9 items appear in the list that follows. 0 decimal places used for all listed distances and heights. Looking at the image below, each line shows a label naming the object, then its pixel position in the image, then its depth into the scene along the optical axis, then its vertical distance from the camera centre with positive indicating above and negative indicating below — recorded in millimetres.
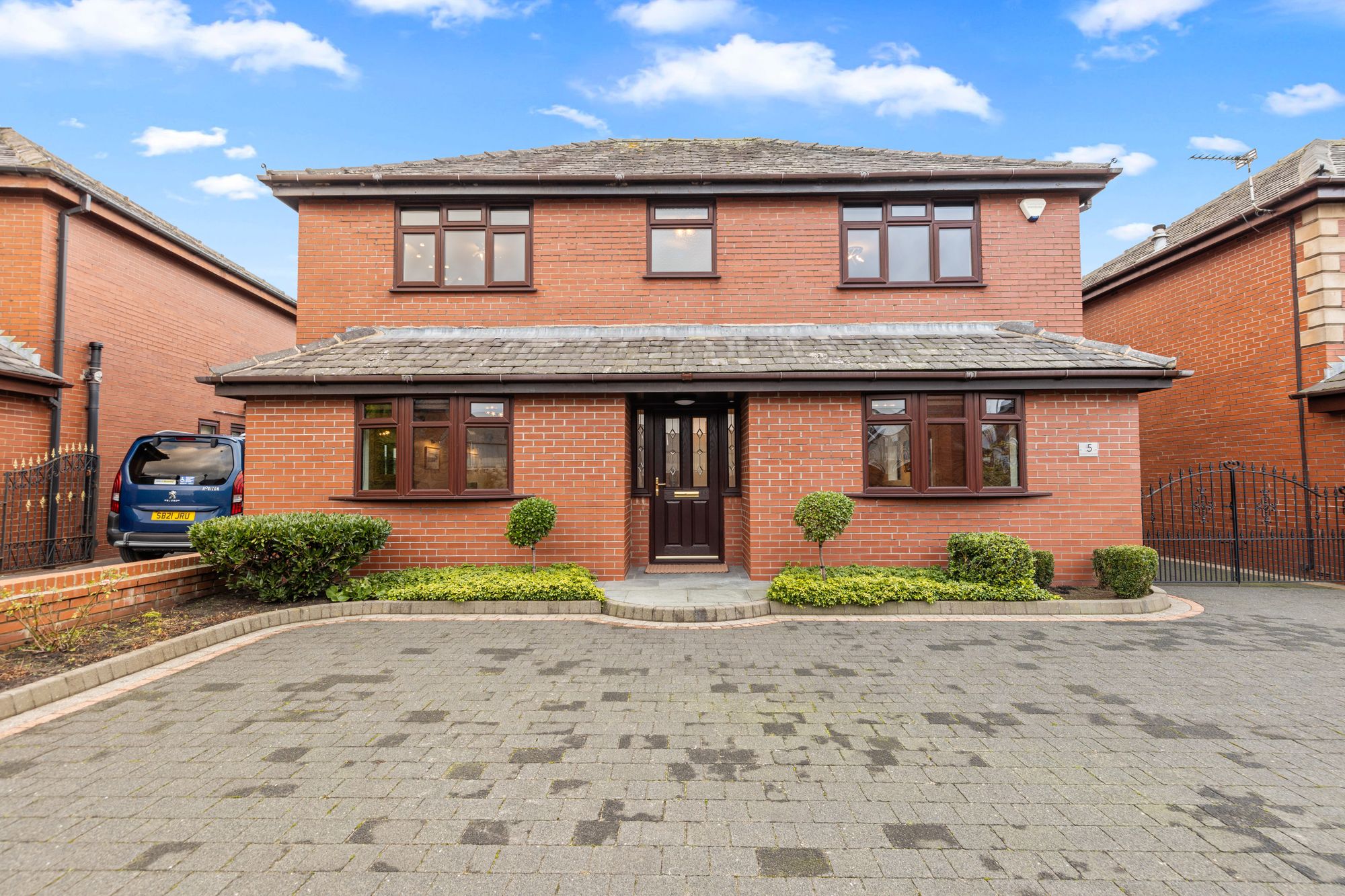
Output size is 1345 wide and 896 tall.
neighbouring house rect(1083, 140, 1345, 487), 8148 +2511
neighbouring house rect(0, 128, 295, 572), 8070 +2497
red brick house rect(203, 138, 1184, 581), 7309 +1456
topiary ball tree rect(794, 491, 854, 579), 6418 -511
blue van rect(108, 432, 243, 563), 7422 -198
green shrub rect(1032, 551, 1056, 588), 6734 -1197
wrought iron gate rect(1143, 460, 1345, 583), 7969 -970
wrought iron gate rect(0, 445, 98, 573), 7691 -496
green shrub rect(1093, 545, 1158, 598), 6432 -1175
